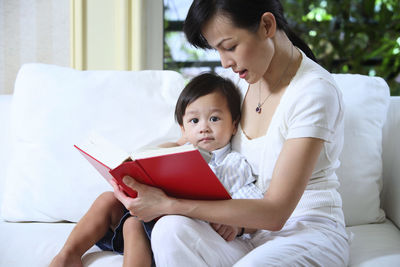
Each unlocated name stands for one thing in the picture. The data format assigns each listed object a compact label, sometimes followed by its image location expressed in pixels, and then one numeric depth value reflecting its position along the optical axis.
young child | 2.51
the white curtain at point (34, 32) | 3.31
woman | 2.41
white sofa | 2.81
